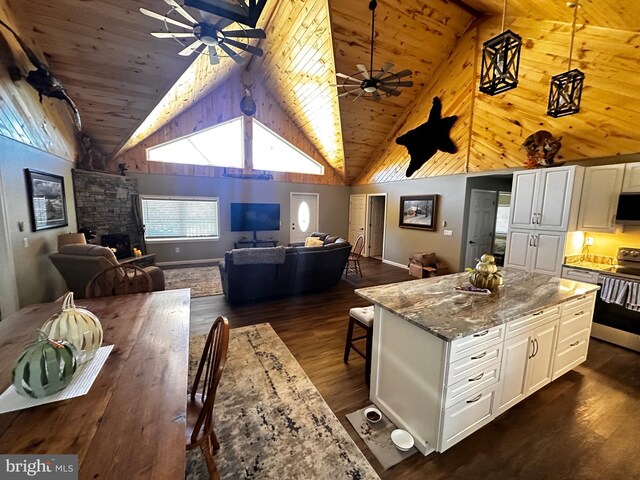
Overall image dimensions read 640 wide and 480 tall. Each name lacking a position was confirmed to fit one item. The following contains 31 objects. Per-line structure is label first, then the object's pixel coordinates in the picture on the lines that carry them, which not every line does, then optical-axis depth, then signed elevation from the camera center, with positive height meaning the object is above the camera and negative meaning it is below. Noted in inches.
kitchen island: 61.5 -36.8
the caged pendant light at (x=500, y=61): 69.4 +42.5
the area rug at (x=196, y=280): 181.9 -58.1
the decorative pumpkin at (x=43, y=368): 35.6 -23.2
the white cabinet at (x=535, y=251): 143.0 -21.4
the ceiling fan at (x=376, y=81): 142.6 +75.6
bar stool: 92.0 -41.7
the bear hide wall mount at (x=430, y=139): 212.2 +64.9
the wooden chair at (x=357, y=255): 229.0 -40.7
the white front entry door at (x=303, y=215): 319.0 -6.9
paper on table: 36.1 -28.3
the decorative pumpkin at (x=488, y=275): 85.1 -20.4
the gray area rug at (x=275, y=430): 60.9 -61.0
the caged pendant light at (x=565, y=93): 87.3 +42.3
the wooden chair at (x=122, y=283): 92.1 -28.7
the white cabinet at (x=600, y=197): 125.8 +9.5
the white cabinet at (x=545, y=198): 136.6 +9.6
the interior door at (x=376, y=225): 321.1 -17.4
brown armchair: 130.1 -29.1
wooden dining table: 29.3 -28.6
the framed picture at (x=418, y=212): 238.8 +0.2
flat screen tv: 286.2 -9.5
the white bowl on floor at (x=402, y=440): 66.4 -59.7
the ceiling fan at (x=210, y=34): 99.5 +70.6
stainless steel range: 115.8 -45.7
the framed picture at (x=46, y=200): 130.6 +2.2
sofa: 152.4 -39.1
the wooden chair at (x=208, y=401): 44.8 -38.4
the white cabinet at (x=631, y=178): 118.1 +18.0
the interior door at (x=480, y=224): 216.7 -9.0
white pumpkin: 43.0 -21.4
